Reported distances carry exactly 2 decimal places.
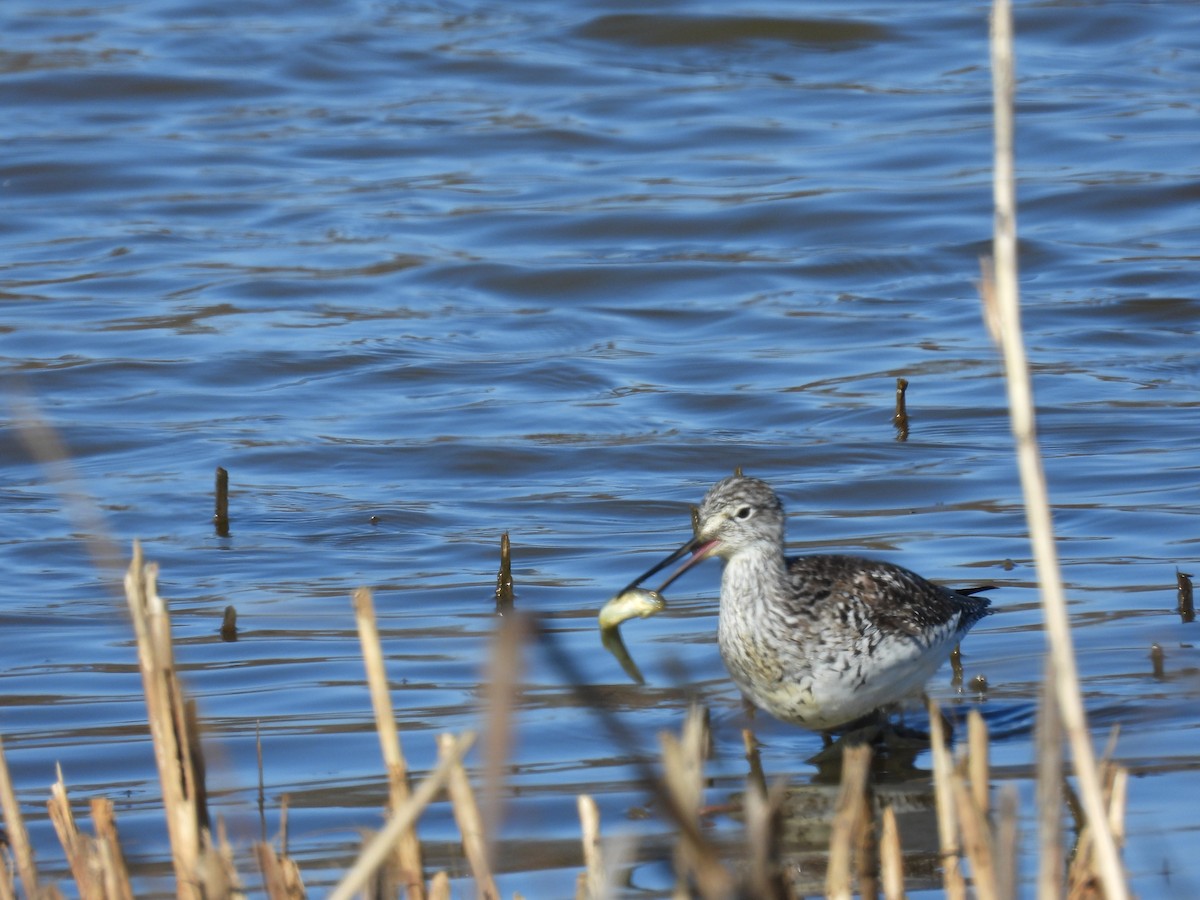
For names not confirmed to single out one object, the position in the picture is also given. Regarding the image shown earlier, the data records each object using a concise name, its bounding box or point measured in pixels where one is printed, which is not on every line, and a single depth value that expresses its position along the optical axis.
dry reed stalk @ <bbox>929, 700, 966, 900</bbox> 7.66
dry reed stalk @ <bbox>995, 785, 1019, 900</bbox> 6.51
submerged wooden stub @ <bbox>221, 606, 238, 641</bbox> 16.12
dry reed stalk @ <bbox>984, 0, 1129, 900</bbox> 5.64
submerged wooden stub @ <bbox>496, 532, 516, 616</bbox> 16.67
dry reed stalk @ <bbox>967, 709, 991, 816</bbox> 7.25
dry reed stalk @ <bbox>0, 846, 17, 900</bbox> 8.06
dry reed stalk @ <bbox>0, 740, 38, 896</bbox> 8.23
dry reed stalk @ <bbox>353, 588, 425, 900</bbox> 7.13
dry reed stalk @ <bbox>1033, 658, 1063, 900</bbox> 6.27
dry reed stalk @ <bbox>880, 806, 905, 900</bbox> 7.87
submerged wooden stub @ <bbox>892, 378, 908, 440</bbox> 22.30
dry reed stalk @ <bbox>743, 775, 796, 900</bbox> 5.68
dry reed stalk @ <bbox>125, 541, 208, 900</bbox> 7.55
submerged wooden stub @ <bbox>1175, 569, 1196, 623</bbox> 15.29
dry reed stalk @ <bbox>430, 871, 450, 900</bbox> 7.45
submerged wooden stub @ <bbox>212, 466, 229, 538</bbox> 19.42
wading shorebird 12.93
